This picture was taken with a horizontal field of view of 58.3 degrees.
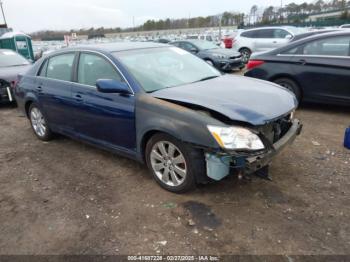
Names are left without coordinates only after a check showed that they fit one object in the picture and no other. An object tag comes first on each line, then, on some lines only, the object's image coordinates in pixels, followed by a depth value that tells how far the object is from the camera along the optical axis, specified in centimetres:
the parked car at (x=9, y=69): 786
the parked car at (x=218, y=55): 1175
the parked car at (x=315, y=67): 558
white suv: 1420
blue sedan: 294
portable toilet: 1764
